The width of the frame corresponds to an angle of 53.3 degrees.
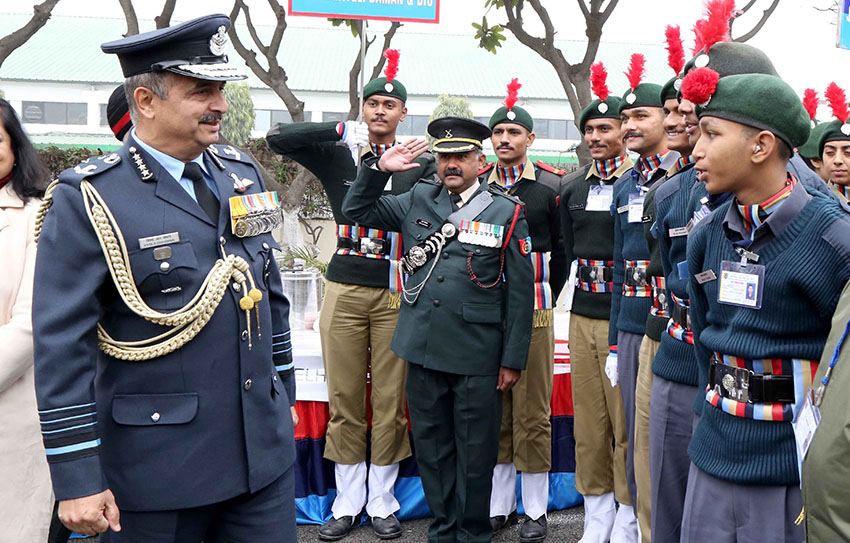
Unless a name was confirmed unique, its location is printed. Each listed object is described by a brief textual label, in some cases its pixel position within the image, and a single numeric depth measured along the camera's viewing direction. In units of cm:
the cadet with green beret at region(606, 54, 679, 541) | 407
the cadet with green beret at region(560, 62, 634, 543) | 451
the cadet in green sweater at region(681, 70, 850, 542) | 239
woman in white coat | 295
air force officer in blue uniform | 218
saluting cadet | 486
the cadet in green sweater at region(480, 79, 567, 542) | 485
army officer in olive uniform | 427
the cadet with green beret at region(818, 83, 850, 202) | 543
